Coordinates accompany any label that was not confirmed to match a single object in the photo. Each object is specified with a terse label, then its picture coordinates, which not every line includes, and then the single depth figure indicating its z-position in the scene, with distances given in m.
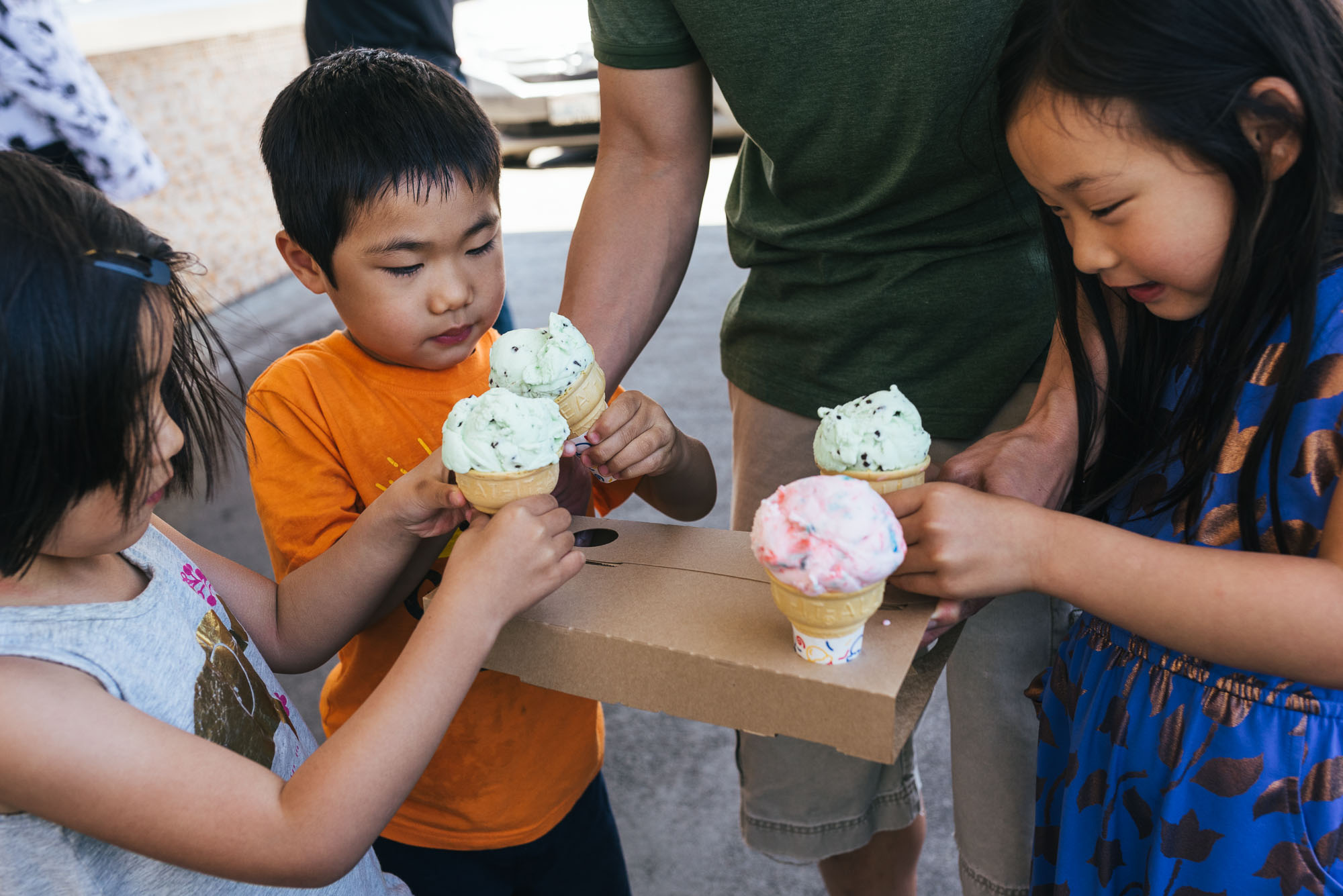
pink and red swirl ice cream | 1.05
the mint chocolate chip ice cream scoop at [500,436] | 1.24
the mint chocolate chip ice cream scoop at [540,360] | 1.40
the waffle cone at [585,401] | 1.45
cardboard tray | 1.07
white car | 8.70
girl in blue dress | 1.06
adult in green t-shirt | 1.50
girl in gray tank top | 1.00
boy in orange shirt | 1.50
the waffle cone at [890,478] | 1.31
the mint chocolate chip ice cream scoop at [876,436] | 1.31
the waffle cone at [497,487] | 1.25
